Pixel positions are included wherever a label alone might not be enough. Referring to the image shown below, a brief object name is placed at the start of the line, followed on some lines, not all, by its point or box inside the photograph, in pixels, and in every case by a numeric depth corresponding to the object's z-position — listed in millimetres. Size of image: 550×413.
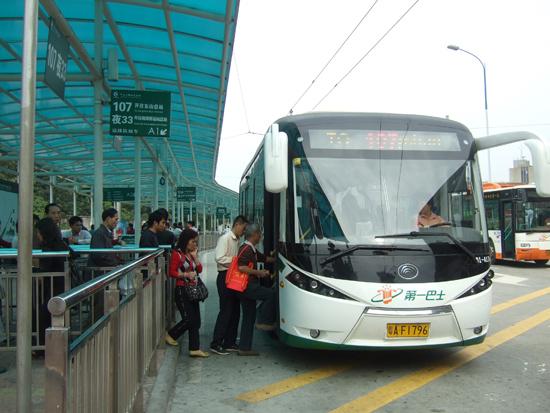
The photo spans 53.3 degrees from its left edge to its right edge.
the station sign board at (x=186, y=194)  25578
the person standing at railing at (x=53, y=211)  8023
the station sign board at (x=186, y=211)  38938
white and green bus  5543
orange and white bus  17641
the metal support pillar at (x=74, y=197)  27562
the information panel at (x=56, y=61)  4895
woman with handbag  6422
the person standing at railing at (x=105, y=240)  7155
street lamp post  26322
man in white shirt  6746
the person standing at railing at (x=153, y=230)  8445
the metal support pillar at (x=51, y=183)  22450
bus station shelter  2588
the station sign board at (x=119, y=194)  22812
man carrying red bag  6527
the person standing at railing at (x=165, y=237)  10156
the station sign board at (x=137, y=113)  9695
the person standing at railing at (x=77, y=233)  11555
